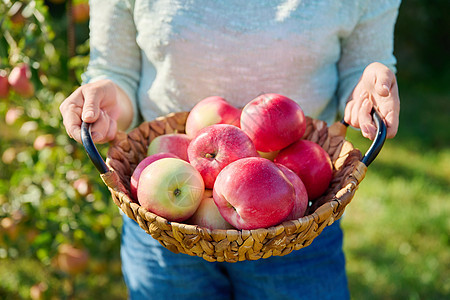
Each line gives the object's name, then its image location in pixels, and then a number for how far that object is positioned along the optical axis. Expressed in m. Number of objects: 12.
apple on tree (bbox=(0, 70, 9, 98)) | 1.63
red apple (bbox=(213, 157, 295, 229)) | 0.87
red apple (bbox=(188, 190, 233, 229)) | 0.93
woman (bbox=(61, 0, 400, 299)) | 1.11
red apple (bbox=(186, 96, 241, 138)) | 1.10
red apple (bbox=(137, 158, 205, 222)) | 0.91
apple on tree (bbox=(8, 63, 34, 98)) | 1.58
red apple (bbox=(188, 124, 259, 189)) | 1.00
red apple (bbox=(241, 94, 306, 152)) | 1.05
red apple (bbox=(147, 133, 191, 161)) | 1.09
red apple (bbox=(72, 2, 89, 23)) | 1.85
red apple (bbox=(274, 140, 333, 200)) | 1.02
